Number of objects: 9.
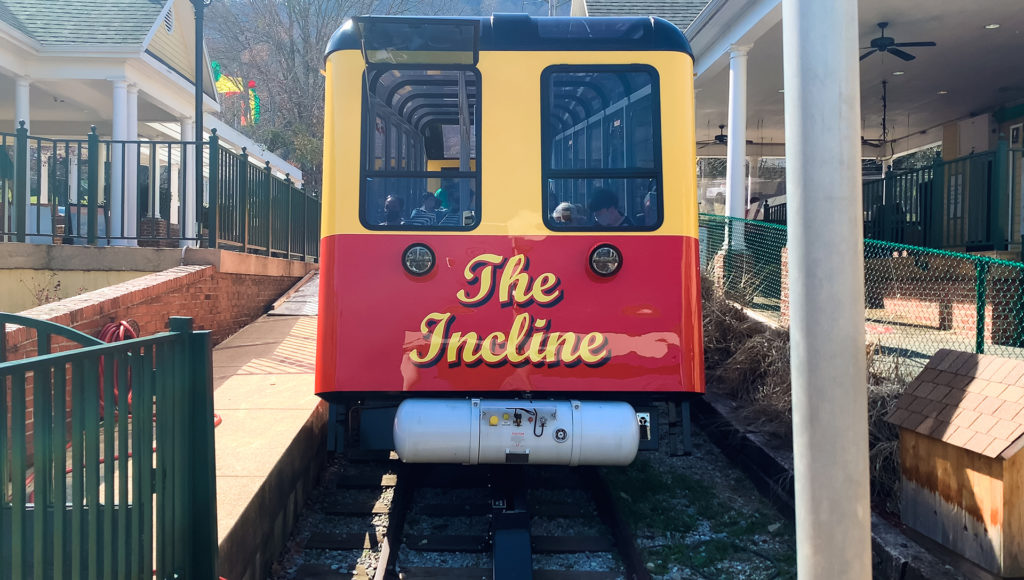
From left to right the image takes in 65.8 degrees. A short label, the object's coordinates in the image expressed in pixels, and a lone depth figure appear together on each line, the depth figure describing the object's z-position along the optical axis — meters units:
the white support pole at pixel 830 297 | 2.50
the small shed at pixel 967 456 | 3.57
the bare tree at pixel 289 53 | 34.62
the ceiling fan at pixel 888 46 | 10.36
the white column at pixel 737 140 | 11.73
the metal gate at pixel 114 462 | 2.14
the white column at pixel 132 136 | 13.06
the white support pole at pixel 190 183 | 16.27
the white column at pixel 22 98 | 13.42
